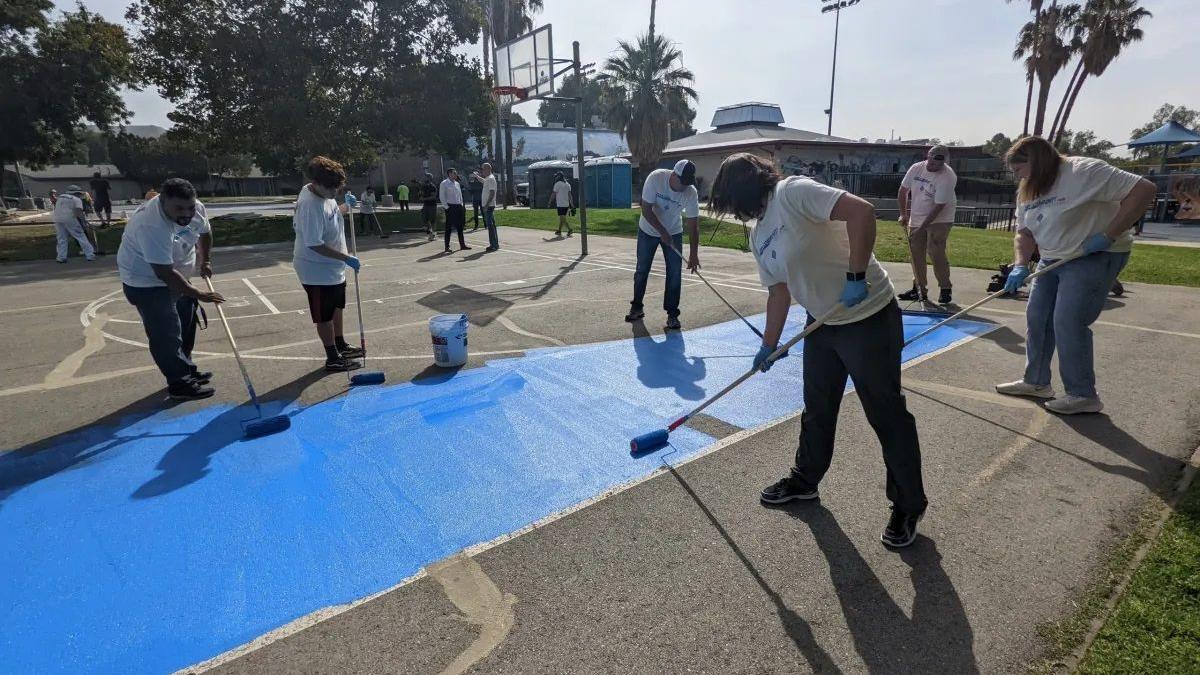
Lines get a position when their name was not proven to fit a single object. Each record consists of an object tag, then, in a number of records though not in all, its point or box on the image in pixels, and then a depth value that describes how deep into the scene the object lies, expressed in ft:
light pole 139.13
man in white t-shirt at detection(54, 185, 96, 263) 46.24
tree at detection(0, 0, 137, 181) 68.69
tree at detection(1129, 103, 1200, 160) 232.04
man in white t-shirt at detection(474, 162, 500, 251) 46.44
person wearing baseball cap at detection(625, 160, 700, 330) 21.44
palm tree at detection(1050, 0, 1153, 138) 98.48
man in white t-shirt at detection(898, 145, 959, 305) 24.17
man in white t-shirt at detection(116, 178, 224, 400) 15.31
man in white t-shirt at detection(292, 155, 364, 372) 16.87
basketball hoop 48.62
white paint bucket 18.47
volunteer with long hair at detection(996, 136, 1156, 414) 12.65
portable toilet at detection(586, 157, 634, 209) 104.34
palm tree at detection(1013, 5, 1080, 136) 104.32
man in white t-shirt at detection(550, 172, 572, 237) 59.16
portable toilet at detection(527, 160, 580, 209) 106.83
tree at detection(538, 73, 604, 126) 222.30
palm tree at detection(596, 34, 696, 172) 101.09
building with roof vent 103.30
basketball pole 43.86
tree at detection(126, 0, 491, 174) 63.00
